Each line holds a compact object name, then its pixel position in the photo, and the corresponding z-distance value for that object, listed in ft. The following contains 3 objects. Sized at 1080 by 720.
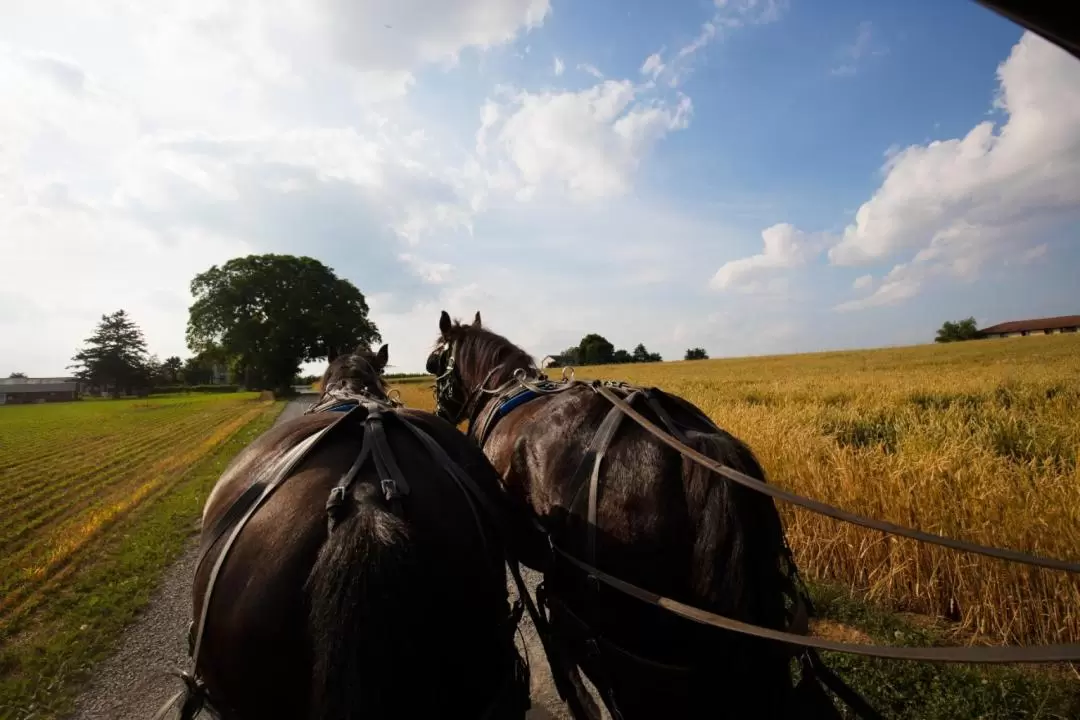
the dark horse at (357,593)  4.82
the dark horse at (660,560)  6.37
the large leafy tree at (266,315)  134.21
